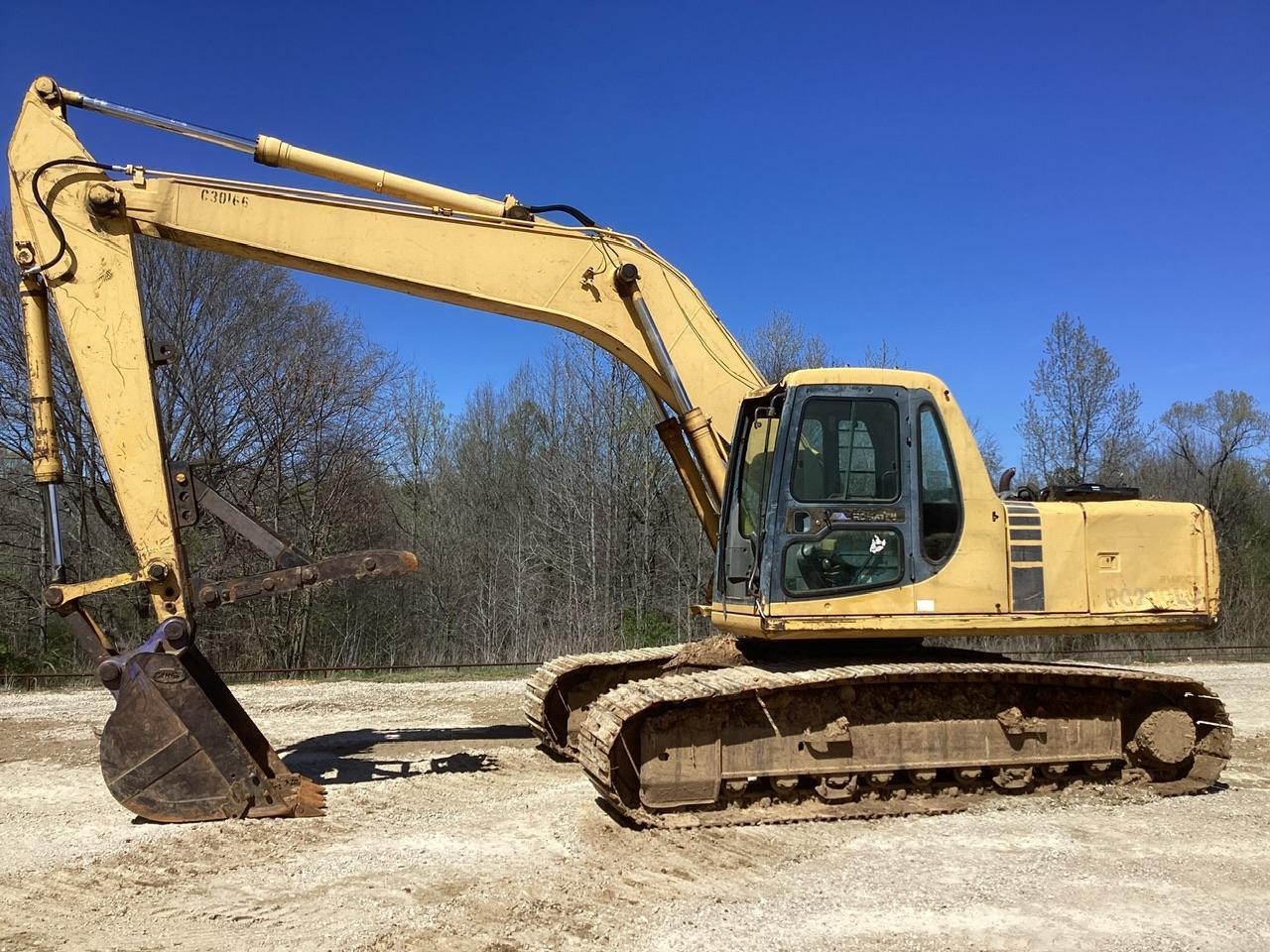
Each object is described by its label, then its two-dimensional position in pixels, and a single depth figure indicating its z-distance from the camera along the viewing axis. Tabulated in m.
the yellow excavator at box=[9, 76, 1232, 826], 5.90
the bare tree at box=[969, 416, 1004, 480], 25.27
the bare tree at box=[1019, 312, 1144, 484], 25.06
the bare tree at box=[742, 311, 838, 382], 23.12
